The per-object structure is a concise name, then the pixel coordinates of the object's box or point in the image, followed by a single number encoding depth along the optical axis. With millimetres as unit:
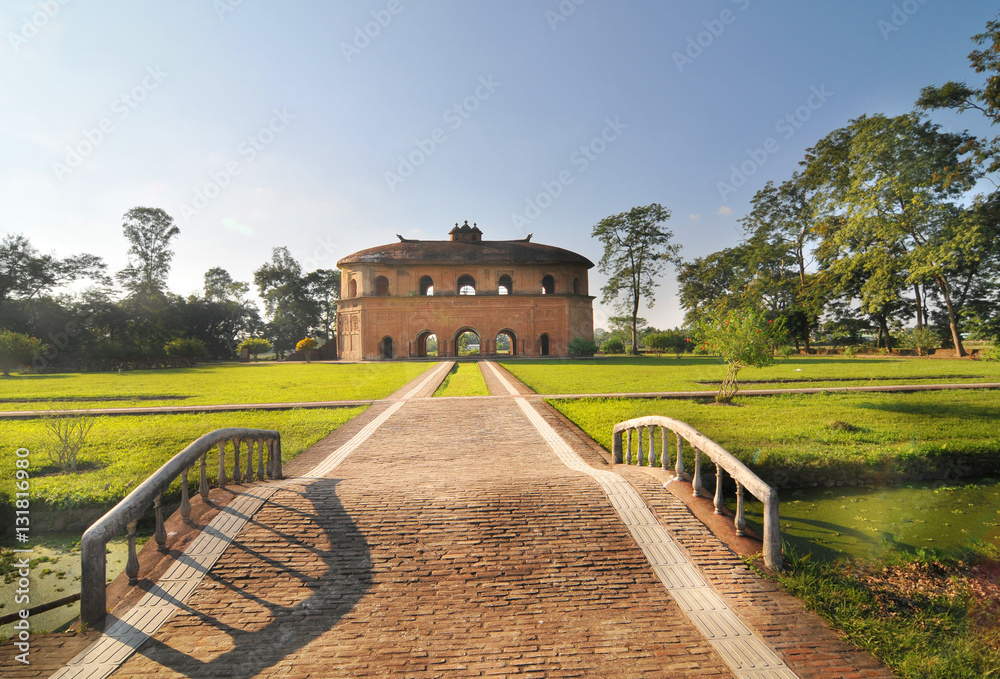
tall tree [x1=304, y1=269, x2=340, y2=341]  49812
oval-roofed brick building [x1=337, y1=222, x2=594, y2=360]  35344
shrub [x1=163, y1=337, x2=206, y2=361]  32188
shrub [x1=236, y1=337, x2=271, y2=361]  43331
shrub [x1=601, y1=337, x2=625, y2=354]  41791
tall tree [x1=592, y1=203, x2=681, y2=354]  38344
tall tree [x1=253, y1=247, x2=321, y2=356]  48125
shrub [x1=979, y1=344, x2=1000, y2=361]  19314
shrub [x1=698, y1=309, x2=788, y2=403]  11297
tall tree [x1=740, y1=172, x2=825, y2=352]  32750
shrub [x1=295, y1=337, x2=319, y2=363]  36188
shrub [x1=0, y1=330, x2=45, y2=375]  24359
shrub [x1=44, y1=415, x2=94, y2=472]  6340
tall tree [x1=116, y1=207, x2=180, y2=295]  38372
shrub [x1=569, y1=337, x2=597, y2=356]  34406
